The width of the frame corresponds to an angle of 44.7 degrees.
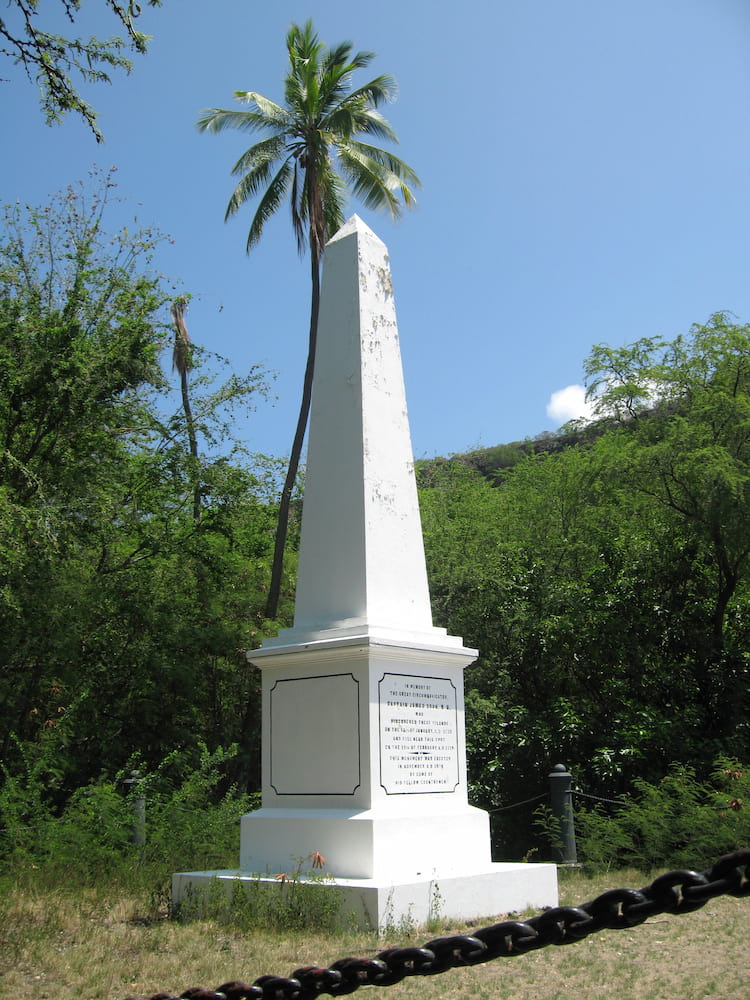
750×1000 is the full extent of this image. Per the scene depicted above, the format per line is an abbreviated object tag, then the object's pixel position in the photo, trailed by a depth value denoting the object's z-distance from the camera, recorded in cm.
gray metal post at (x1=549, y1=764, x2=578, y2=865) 1022
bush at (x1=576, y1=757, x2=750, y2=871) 966
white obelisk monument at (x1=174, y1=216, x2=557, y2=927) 700
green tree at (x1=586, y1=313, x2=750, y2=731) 1283
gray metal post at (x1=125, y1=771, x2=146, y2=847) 975
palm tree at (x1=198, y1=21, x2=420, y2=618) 1700
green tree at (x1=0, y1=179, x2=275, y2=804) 1311
